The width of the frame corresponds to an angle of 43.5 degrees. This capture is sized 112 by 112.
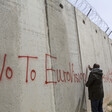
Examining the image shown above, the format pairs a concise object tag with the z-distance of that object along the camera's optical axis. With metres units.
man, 3.41
